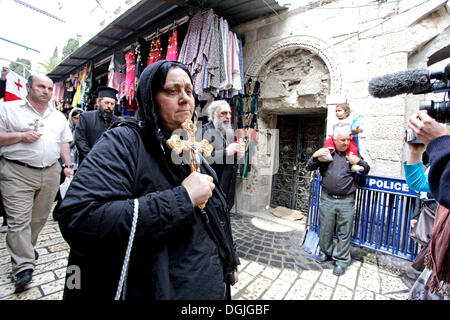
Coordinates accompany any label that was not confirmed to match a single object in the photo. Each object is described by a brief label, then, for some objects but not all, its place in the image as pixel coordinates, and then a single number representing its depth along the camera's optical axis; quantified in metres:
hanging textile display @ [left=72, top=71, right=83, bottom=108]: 6.70
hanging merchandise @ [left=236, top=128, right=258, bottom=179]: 5.07
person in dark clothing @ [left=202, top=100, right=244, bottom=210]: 2.99
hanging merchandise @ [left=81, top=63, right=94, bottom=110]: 6.16
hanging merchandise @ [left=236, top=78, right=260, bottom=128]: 5.17
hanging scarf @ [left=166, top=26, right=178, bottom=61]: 3.97
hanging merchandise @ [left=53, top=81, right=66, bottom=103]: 8.98
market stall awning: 4.09
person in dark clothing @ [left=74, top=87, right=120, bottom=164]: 3.24
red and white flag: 3.50
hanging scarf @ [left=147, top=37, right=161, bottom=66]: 4.30
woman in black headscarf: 0.75
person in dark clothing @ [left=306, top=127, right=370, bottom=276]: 3.02
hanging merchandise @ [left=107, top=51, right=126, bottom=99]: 5.18
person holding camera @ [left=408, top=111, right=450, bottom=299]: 0.98
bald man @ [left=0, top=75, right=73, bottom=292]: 2.28
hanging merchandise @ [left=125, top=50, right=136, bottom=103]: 4.56
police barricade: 2.89
